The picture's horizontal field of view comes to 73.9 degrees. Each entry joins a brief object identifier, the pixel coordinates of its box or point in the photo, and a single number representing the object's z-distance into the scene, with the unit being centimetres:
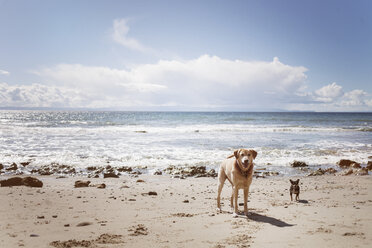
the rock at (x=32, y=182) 780
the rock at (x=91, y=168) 1155
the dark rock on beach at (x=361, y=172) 1064
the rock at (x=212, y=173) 1054
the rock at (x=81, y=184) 813
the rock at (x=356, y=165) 1193
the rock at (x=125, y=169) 1140
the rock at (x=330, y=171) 1126
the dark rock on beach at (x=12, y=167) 1109
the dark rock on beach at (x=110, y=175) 1008
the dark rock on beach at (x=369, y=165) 1174
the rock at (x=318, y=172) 1076
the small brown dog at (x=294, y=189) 673
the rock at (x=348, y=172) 1066
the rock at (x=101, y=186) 805
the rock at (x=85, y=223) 477
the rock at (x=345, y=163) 1244
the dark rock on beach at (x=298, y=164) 1241
